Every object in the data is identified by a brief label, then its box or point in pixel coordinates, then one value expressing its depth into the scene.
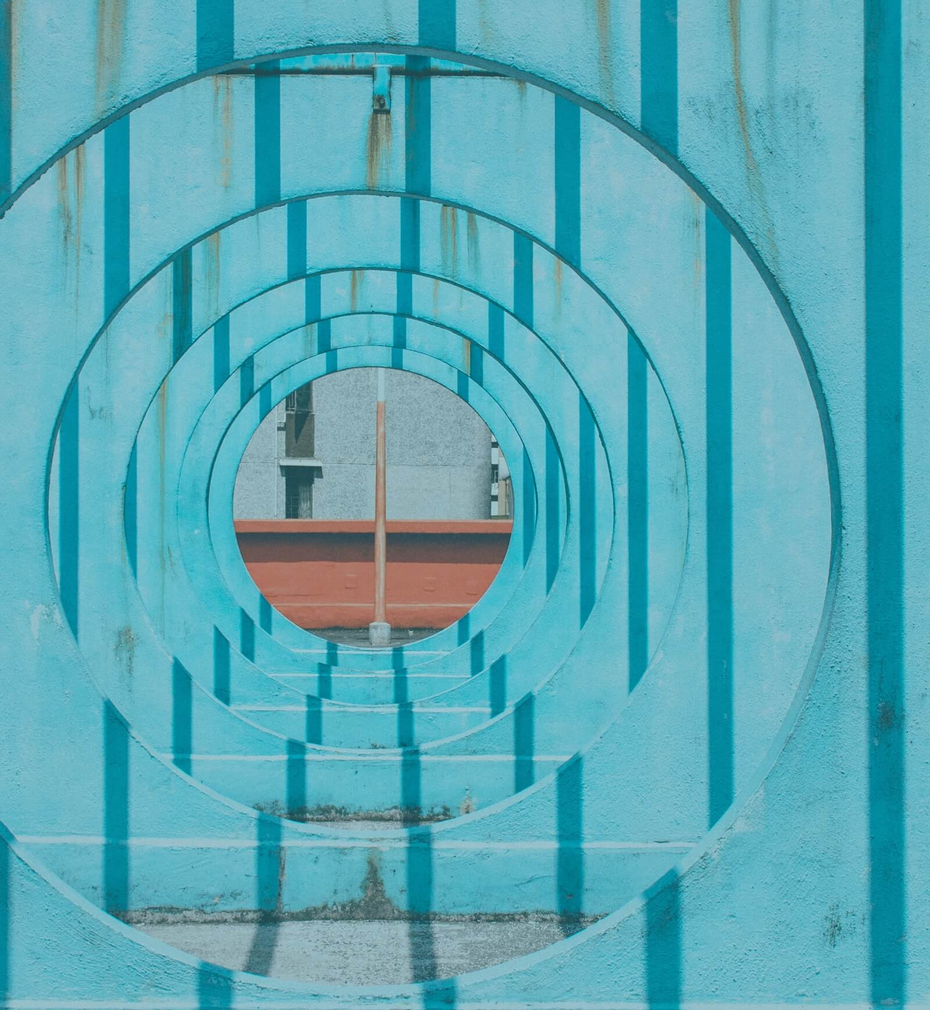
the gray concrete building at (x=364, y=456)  38.66
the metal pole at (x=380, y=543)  21.64
